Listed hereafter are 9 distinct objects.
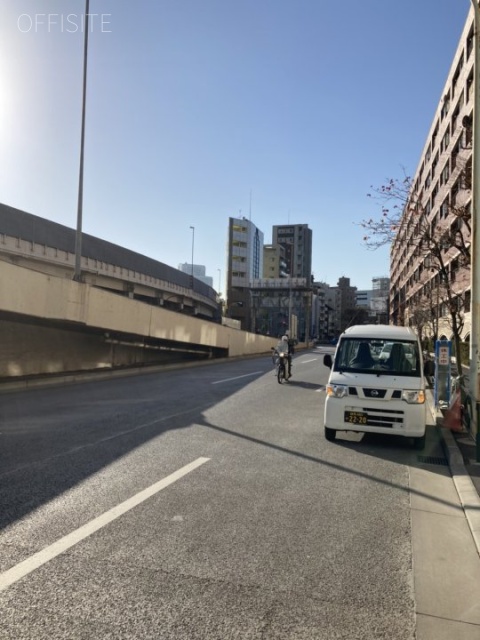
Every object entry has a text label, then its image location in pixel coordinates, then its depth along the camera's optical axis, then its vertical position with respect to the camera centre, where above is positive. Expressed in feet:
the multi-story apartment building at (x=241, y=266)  391.65 +63.06
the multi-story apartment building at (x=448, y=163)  131.54 +63.82
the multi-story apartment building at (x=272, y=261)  494.59 +80.91
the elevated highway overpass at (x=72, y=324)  49.08 +1.56
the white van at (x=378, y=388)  25.68 -2.41
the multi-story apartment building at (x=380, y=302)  383.00 +33.67
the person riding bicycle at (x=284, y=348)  62.59 -0.91
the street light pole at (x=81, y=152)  63.41 +24.56
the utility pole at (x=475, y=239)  28.84 +6.68
